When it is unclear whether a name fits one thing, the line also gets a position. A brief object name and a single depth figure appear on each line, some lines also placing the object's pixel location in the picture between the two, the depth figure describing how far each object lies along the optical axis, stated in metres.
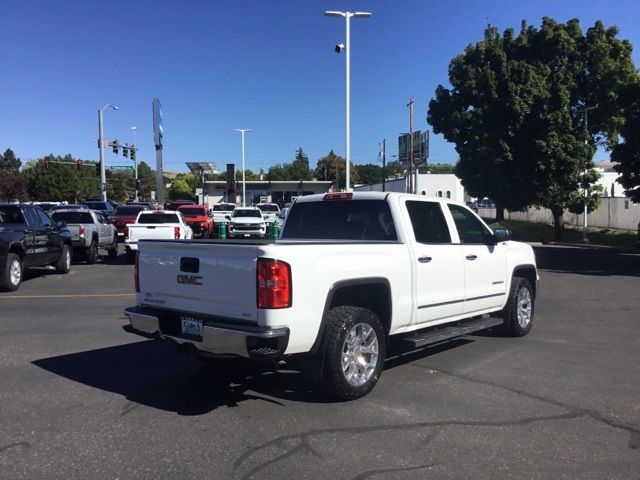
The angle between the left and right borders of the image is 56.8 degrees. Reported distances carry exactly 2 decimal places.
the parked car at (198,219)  28.55
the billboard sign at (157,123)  38.59
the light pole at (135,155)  57.06
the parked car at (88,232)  17.81
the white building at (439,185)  78.75
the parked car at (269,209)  37.02
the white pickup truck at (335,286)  4.80
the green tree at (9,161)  144.62
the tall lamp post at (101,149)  48.71
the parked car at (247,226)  28.44
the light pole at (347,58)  27.48
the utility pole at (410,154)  52.22
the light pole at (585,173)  29.58
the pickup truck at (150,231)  17.94
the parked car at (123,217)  23.20
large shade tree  29.59
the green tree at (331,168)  127.38
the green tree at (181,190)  119.69
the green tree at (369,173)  161.12
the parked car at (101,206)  37.02
